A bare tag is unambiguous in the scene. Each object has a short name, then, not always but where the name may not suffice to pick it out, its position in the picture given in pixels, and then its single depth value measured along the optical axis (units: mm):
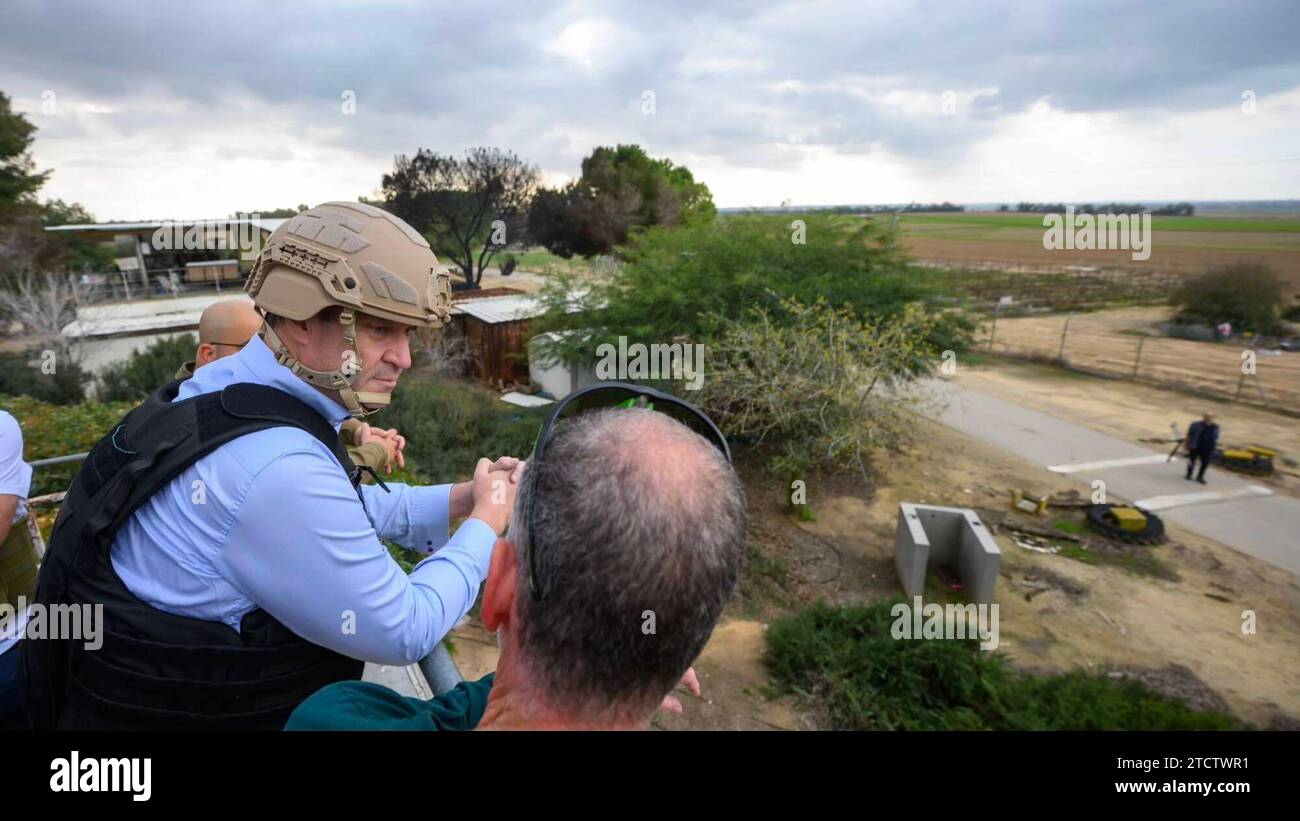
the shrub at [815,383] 11852
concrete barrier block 9094
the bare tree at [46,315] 15320
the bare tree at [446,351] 18578
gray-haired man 954
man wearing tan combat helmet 1291
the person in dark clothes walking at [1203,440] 13508
